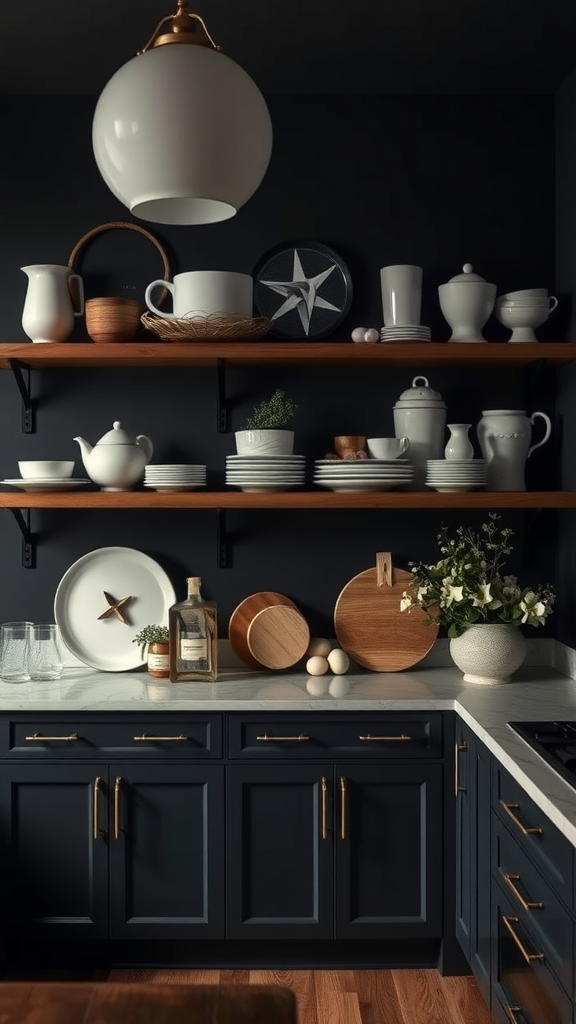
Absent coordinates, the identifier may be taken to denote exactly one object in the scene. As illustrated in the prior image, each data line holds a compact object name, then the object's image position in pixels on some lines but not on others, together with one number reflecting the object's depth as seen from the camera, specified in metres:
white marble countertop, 2.82
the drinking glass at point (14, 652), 3.18
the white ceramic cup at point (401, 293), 3.23
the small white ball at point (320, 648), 3.32
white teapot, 3.22
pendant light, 1.29
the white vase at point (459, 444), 3.23
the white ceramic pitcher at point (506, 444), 3.27
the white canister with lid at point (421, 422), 3.27
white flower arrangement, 3.03
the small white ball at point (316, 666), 3.23
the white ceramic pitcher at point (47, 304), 3.24
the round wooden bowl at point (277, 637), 3.27
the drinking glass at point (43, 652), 3.20
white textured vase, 3.04
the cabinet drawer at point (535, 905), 1.92
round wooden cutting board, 3.34
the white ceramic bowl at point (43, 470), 3.20
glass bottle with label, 3.17
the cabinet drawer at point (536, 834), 1.94
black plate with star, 3.37
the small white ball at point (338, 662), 3.24
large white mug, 3.14
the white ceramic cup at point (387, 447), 3.21
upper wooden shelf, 3.16
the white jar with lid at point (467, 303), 3.22
